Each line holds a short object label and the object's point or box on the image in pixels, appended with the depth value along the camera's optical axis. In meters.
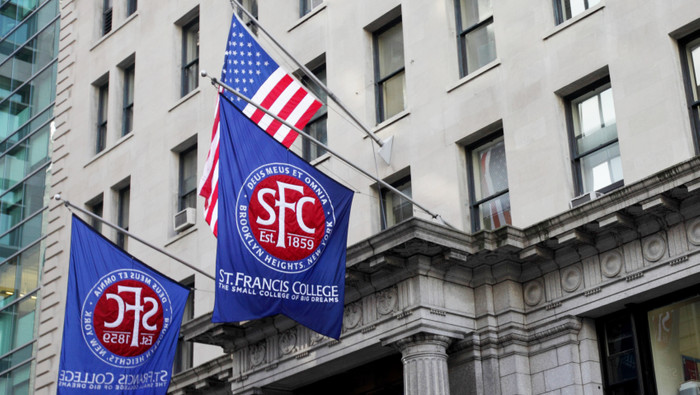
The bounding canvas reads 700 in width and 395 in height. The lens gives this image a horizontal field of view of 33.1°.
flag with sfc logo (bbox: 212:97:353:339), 19.33
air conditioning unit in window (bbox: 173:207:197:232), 29.98
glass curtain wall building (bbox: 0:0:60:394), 37.38
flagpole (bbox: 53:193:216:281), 24.95
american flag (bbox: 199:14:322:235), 23.66
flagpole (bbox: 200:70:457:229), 21.69
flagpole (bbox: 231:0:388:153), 23.22
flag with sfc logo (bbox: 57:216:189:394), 22.94
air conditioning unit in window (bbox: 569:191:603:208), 20.53
